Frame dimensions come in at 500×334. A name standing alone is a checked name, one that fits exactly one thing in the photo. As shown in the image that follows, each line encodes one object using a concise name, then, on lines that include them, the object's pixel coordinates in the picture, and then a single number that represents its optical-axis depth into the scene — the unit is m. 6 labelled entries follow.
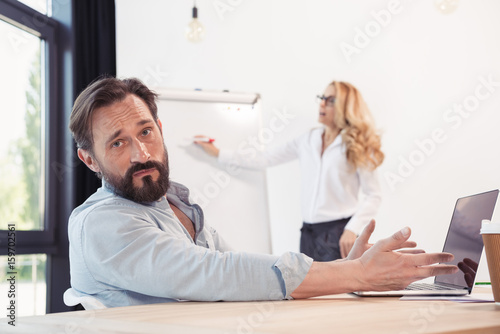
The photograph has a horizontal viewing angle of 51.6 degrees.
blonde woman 3.04
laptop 1.19
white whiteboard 3.12
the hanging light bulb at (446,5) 2.82
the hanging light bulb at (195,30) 3.21
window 2.74
